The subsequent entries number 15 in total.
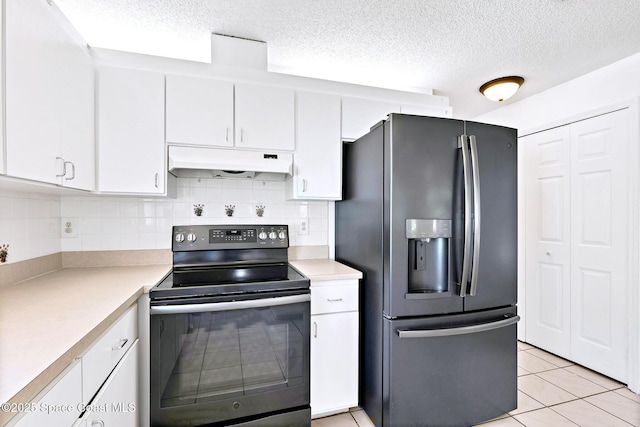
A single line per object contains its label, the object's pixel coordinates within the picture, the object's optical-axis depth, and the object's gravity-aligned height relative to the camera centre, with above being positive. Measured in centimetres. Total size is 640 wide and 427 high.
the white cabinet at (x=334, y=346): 183 -80
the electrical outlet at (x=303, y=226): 247 -9
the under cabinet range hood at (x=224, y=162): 190 +34
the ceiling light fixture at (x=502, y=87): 262 +112
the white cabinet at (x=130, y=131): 180 +50
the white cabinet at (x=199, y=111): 190 +66
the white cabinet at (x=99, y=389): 74 -54
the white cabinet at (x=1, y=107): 98 +34
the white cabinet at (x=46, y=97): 105 +48
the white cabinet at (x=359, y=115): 226 +76
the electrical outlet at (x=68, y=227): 200 -9
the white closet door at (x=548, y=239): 271 -23
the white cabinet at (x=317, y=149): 216 +47
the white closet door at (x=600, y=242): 230 -22
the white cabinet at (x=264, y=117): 202 +66
